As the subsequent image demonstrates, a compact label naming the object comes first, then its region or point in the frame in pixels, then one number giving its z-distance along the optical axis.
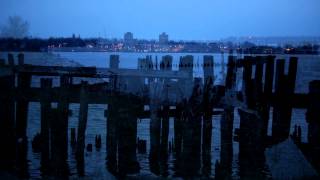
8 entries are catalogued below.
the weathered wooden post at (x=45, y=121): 10.38
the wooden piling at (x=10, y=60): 11.52
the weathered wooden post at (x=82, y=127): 10.19
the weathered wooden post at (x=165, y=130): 10.39
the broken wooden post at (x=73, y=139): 12.90
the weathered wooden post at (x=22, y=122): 10.95
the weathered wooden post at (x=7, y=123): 10.48
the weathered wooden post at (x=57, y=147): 10.50
